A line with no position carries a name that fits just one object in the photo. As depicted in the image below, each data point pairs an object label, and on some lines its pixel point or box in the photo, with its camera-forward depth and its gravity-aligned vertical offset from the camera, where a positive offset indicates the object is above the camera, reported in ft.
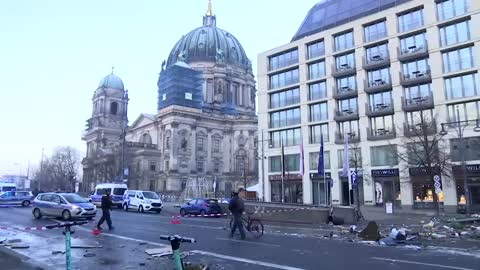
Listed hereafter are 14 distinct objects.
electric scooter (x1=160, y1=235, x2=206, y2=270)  19.85 -2.32
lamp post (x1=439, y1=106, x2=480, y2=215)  123.81 +22.34
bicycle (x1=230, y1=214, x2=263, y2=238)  58.08 -3.88
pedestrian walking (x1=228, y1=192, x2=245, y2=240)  53.42 -1.43
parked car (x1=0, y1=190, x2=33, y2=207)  136.78 +0.09
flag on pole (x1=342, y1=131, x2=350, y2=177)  110.01 +9.12
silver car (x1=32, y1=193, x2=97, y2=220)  77.10 -1.52
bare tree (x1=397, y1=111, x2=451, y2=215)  118.49 +13.79
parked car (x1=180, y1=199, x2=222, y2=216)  107.89 -2.42
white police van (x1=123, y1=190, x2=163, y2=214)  119.55 -0.92
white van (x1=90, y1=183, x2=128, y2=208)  136.77 +1.82
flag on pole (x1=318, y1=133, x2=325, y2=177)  116.71 +9.63
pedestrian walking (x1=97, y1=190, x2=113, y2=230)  62.65 -1.49
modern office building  133.69 +36.68
